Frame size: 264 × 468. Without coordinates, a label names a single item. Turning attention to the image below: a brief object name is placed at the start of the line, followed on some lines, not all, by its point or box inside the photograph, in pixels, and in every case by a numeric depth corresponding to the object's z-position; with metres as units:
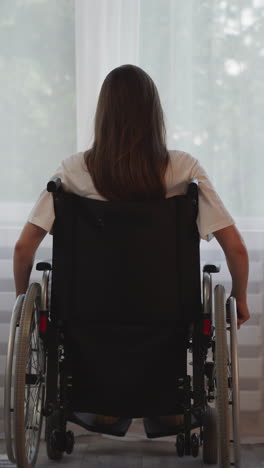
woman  2.08
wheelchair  2.05
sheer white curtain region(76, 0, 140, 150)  2.71
